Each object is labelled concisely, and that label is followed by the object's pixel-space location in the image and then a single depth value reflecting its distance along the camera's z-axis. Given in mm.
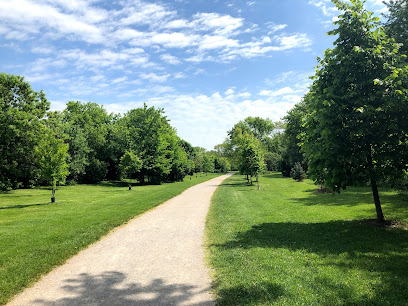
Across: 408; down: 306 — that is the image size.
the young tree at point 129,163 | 29502
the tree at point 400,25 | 11836
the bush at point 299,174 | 36906
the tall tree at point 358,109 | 7547
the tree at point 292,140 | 40938
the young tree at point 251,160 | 29281
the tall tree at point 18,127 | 20281
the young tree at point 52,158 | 18219
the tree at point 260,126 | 85881
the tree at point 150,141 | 41188
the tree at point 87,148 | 39781
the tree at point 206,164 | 69938
